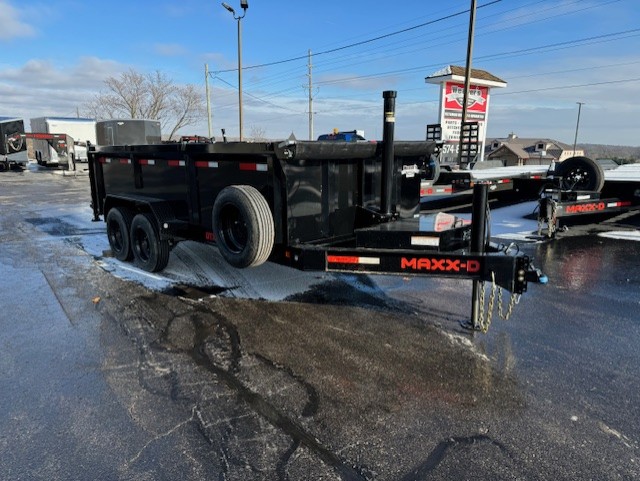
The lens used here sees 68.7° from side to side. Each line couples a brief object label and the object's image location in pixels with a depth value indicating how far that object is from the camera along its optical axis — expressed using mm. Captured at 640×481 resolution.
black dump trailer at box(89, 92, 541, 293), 3938
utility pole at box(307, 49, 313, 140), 45238
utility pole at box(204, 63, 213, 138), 39062
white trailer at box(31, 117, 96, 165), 29828
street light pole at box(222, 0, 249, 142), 22408
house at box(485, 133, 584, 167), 73481
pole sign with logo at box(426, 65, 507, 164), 17969
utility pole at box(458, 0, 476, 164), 16562
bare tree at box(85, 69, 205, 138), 54125
